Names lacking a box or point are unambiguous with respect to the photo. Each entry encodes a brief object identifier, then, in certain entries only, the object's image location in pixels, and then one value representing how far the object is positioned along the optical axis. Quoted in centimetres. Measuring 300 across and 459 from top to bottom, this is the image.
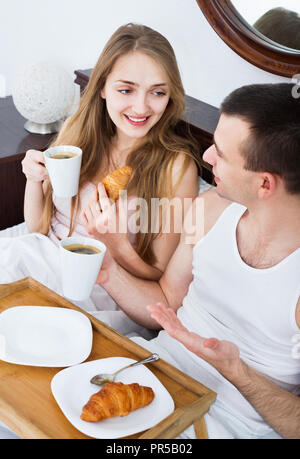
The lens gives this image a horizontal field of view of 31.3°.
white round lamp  219
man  116
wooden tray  96
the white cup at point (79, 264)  116
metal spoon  106
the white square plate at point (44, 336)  110
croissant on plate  97
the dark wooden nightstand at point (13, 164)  216
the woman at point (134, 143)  167
